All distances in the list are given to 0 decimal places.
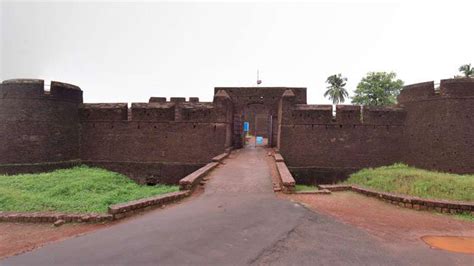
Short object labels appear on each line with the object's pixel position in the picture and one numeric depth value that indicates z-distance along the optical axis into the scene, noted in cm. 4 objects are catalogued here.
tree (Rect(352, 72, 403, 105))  3019
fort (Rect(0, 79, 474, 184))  1243
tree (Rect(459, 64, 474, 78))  2892
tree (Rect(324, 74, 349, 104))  3903
